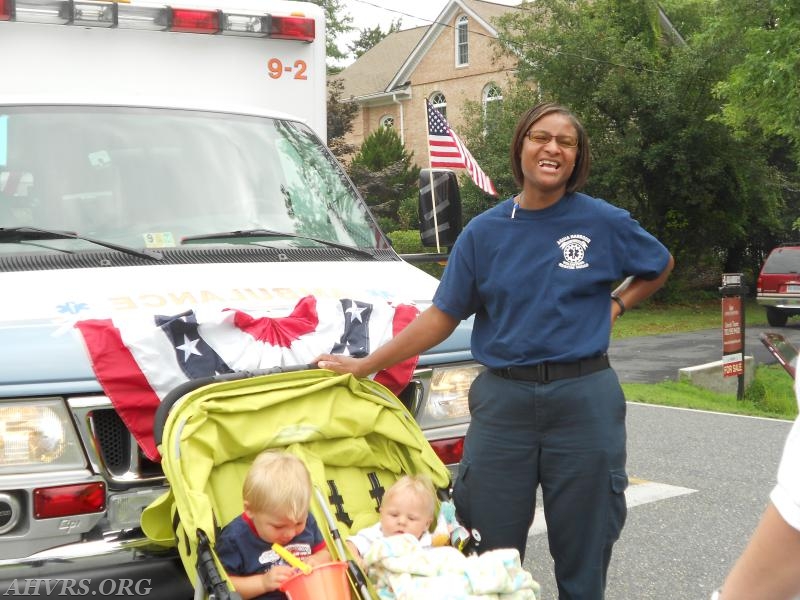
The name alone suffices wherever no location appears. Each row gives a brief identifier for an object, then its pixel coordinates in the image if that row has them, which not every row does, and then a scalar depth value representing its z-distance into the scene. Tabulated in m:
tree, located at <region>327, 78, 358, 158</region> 33.53
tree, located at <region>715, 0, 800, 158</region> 19.66
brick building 39.06
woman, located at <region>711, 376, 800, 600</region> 1.25
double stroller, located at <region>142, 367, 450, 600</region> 2.97
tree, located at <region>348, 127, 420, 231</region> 36.38
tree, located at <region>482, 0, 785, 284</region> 25.73
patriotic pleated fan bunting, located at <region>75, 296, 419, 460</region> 3.22
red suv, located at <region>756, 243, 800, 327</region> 22.69
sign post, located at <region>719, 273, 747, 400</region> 11.60
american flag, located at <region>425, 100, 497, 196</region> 11.47
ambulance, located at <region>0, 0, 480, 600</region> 3.11
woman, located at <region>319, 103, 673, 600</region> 3.29
